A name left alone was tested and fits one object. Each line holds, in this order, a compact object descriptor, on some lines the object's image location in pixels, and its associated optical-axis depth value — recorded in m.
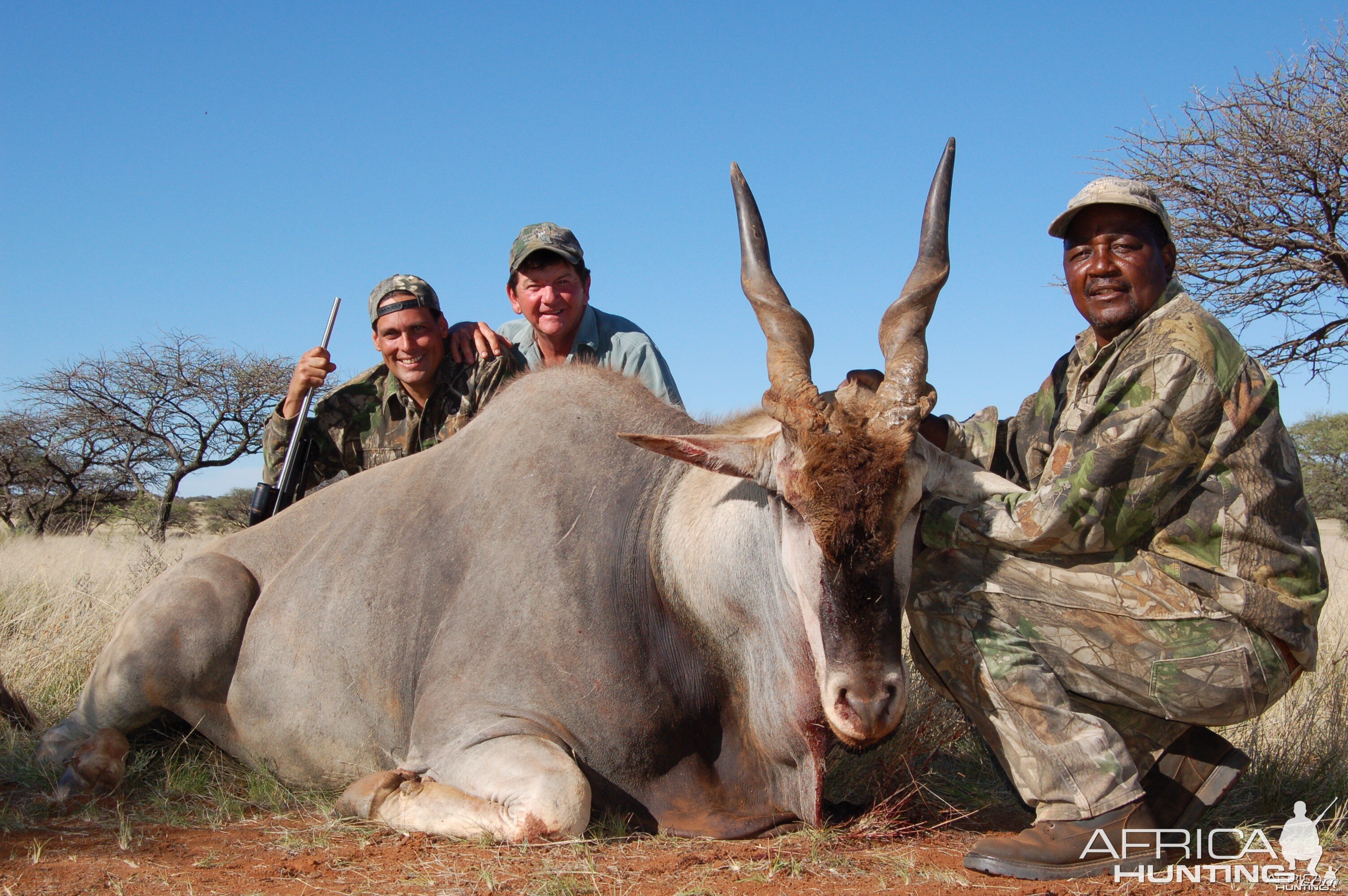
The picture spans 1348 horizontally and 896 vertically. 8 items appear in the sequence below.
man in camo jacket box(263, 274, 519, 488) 6.73
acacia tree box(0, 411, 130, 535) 24.02
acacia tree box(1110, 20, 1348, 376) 12.25
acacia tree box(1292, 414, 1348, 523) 25.48
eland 3.93
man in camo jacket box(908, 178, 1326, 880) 4.00
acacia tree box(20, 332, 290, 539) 23.52
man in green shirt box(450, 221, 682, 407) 6.96
